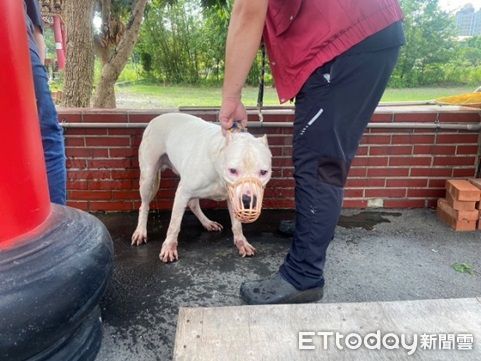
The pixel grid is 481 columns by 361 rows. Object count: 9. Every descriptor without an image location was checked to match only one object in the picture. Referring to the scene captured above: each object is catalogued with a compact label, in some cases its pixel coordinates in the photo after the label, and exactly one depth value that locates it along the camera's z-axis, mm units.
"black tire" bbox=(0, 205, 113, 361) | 1123
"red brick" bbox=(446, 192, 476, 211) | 2873
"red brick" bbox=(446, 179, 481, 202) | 2842
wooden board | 1392
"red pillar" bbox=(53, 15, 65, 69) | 16031
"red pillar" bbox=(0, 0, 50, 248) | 1140
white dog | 1914
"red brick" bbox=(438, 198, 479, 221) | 2883
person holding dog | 1655
